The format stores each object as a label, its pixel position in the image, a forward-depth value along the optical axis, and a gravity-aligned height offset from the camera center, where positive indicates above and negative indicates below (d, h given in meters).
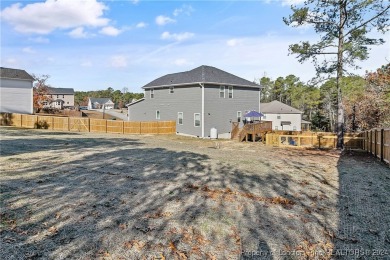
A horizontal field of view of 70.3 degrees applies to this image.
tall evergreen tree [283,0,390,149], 16.08 +5.71
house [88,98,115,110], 85.74 +6.71
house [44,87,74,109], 81.88 +8.79
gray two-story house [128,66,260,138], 26.91 +2.59
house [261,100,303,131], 44.56 +1.19
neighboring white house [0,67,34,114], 30.44 +3.66
